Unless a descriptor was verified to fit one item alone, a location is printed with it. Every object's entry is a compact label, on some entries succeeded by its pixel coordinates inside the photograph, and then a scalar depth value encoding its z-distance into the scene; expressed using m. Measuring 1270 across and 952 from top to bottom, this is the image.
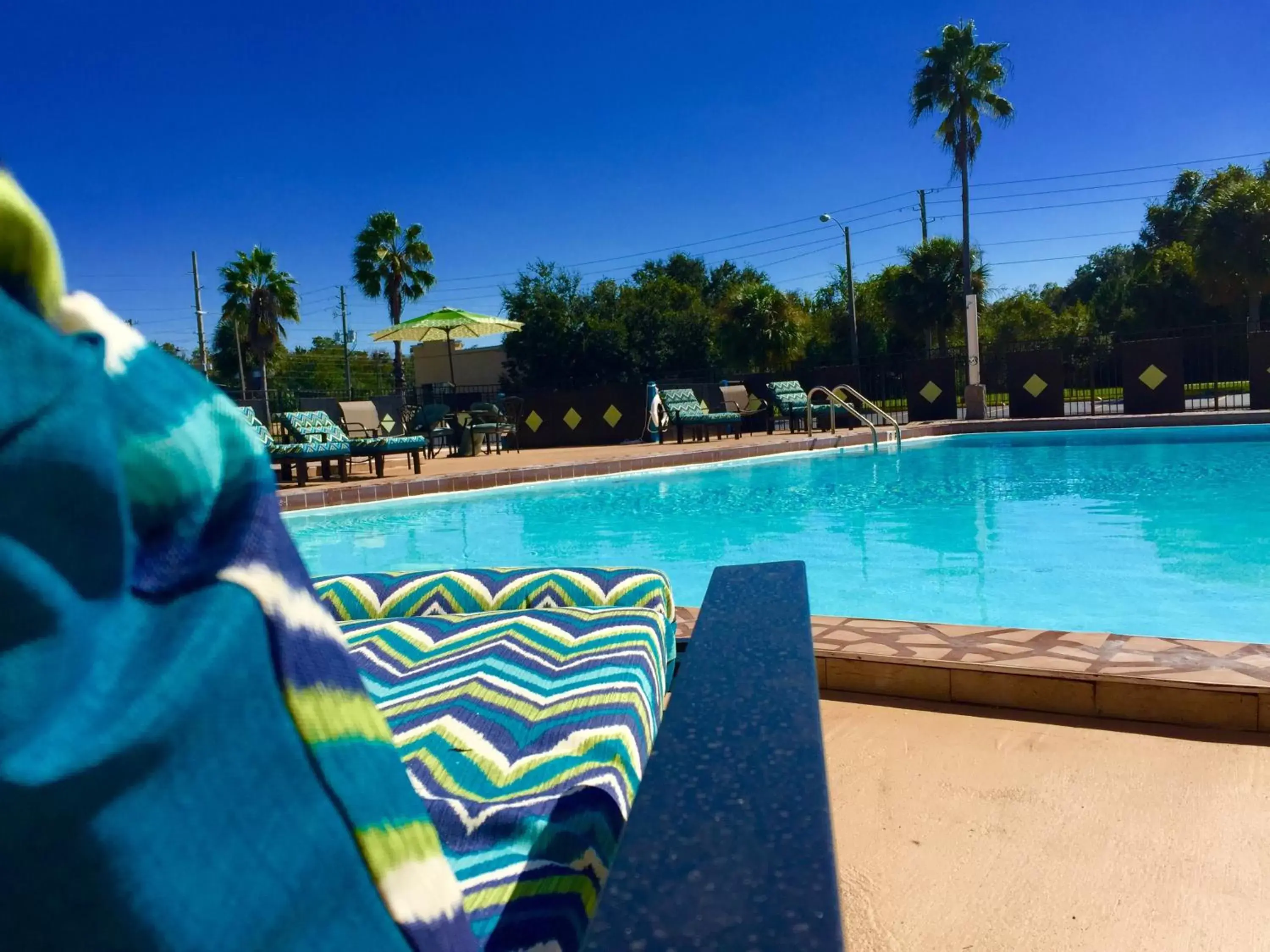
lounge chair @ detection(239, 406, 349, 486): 9.62
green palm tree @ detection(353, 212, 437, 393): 26.55
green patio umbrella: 15.96
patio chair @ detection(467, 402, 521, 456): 15.59
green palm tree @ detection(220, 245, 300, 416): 29.42
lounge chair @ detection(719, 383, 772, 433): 17.69
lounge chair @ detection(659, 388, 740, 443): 16.14
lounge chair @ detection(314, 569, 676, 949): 0.93
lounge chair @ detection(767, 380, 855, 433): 16.67
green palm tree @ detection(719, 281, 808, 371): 28.73
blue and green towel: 0.31
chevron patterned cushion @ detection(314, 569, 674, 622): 2.33
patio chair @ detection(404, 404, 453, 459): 15.68
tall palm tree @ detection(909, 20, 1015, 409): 23.77
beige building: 38.25
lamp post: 28.16
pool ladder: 14.86
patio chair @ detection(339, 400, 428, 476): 11.54
